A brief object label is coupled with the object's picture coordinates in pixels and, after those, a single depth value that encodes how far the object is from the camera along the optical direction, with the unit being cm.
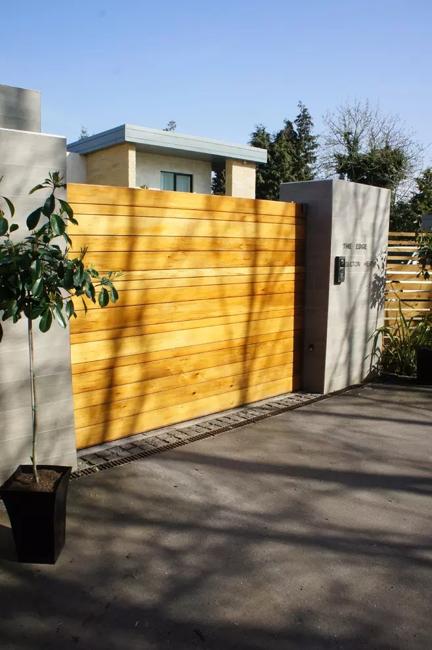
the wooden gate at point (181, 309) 429
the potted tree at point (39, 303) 258
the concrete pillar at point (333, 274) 602
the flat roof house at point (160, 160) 1650
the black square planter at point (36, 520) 276
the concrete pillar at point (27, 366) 342
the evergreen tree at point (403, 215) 1987
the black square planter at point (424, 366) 673
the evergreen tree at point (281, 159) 3494
